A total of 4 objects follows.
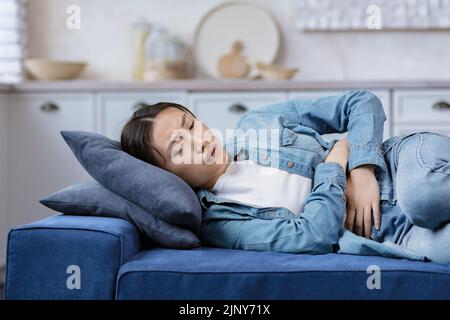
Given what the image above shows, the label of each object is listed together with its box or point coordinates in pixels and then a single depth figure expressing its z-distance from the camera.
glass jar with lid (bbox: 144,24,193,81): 3.83
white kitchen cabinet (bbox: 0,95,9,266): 3.53
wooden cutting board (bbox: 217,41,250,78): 3.89
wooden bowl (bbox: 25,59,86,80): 3.75
